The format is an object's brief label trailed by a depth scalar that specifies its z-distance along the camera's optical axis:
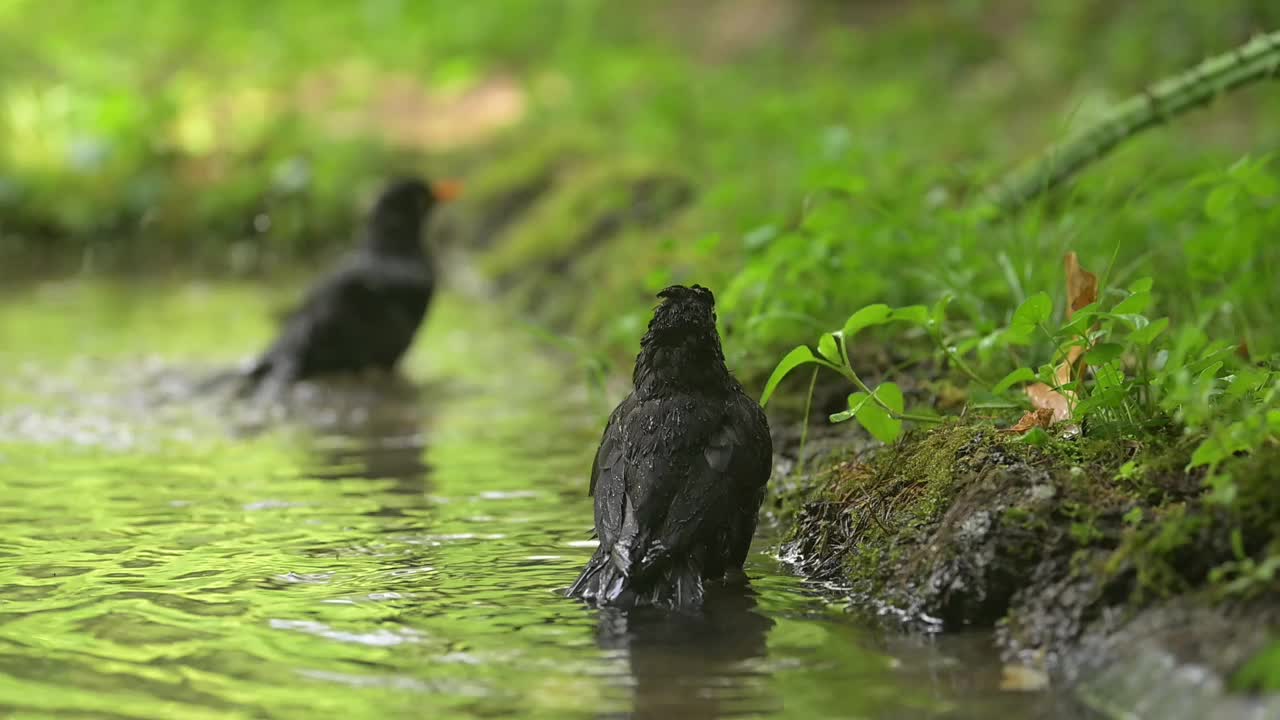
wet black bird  7.06
